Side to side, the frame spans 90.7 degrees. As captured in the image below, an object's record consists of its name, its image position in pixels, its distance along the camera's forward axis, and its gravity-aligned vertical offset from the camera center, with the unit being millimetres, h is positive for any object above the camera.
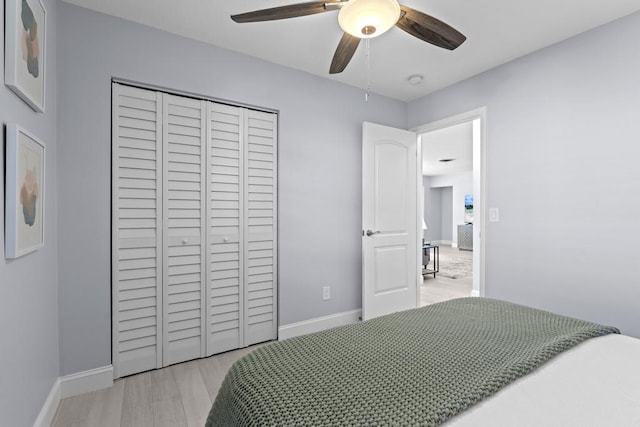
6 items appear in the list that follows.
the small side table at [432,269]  5447 -979
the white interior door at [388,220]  3195 -58
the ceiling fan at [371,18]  1410 +935
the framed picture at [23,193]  1223 +81
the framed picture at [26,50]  1210 +693
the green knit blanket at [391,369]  853 -520
